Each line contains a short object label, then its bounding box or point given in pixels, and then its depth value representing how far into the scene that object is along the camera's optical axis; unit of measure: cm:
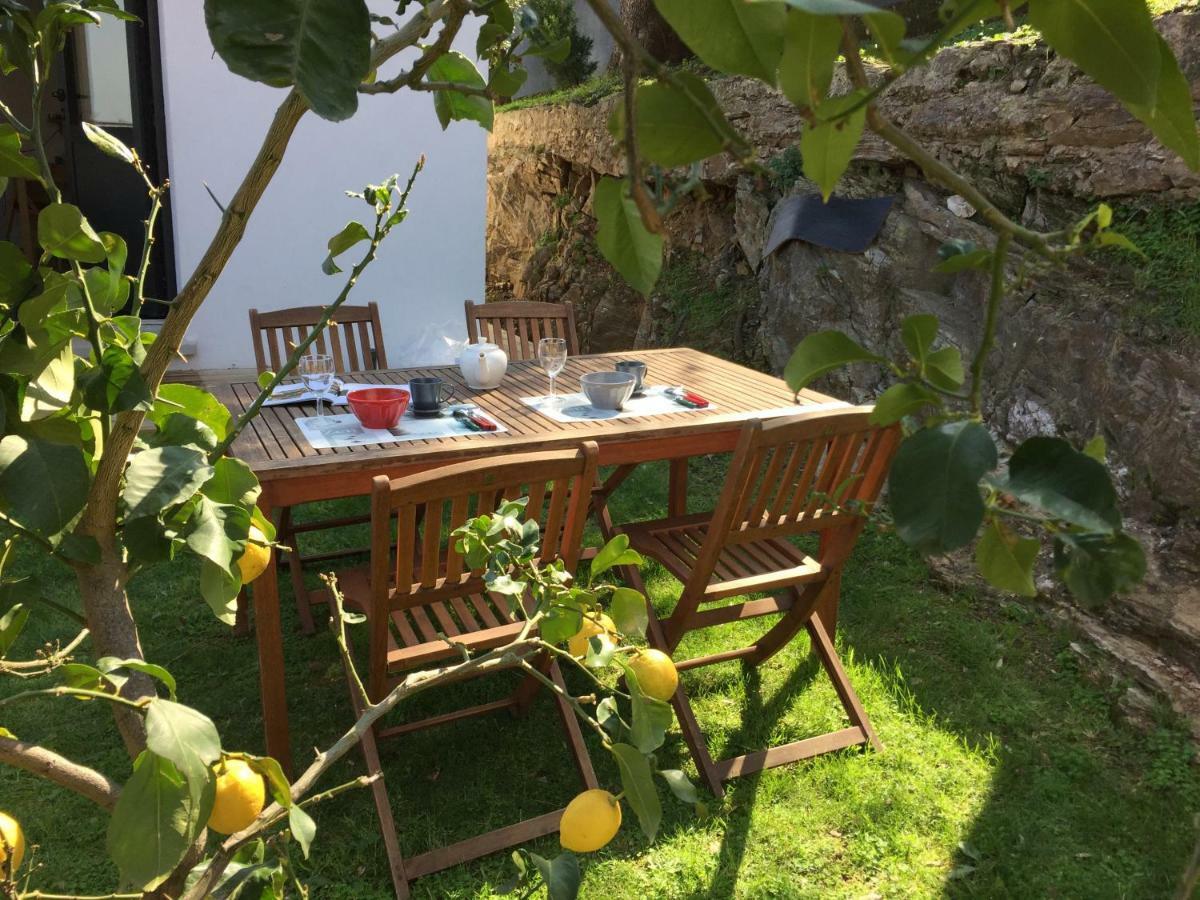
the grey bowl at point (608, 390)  304
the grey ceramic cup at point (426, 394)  293
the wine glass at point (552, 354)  326
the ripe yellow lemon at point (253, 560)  77
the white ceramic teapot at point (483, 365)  330
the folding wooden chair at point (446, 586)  207
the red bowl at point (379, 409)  274
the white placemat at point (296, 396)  299
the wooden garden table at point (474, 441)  245
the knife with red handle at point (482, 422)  280
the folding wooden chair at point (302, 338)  336
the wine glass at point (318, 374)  298
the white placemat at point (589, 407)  298
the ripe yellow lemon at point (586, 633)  80
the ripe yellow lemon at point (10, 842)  60
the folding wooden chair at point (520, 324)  422
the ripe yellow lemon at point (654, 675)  77
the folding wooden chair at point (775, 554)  248
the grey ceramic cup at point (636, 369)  332
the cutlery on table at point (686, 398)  317
